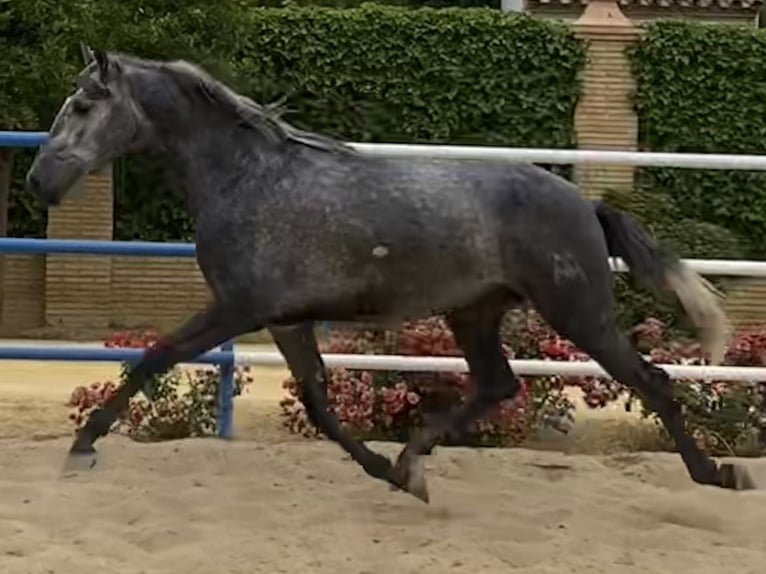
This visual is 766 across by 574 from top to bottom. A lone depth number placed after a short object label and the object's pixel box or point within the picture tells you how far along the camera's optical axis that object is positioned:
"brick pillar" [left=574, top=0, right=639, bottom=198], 15.73
